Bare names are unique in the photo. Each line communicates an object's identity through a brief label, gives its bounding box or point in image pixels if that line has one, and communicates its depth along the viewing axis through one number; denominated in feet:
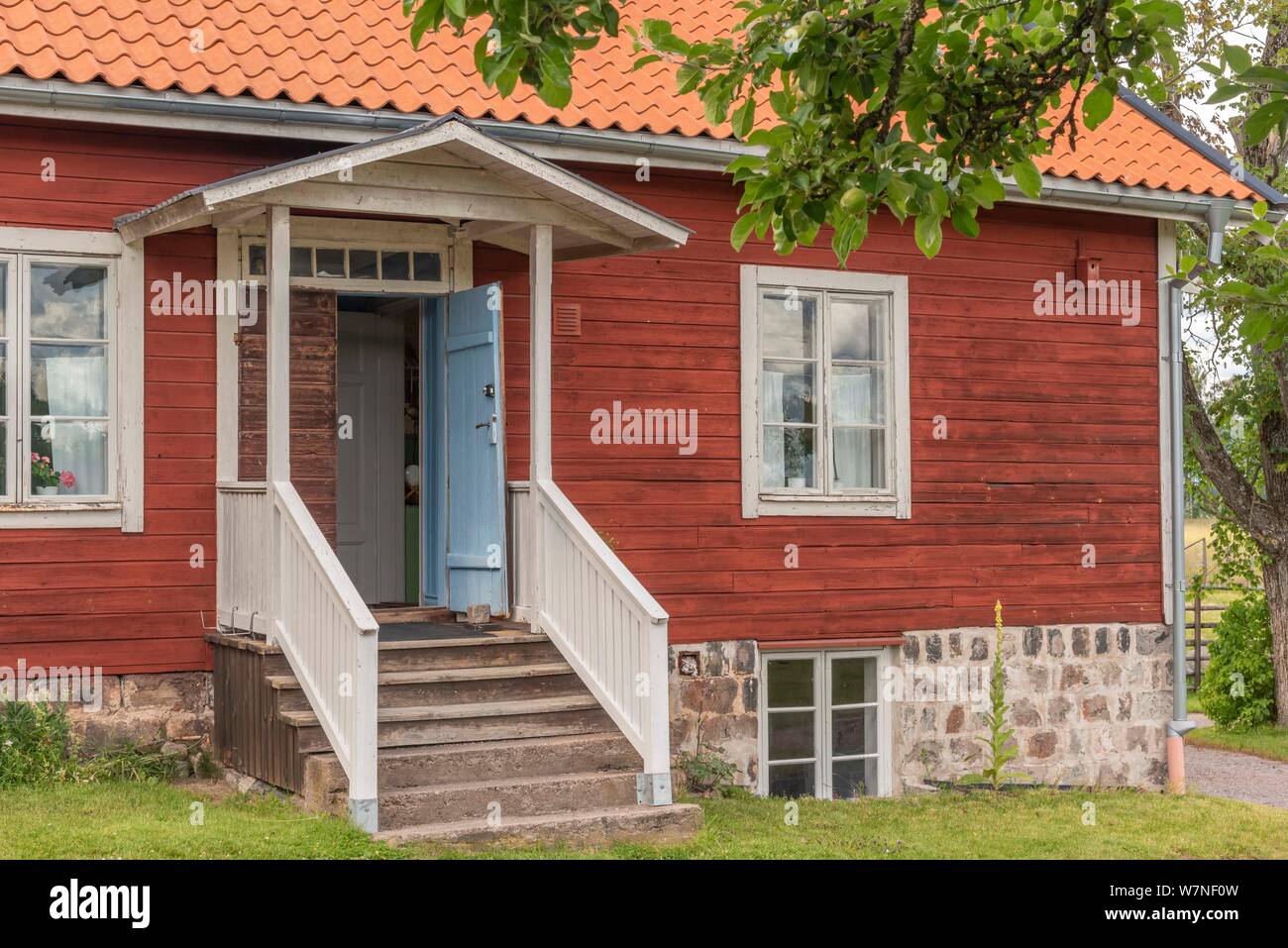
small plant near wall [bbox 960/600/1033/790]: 33.63
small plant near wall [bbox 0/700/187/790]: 27.12
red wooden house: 26.73
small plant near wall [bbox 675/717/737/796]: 32.71
